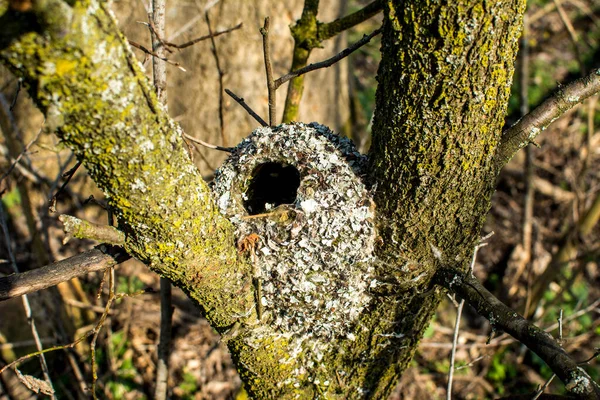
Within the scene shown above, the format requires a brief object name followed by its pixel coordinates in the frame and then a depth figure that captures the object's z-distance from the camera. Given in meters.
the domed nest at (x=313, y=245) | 0.58
